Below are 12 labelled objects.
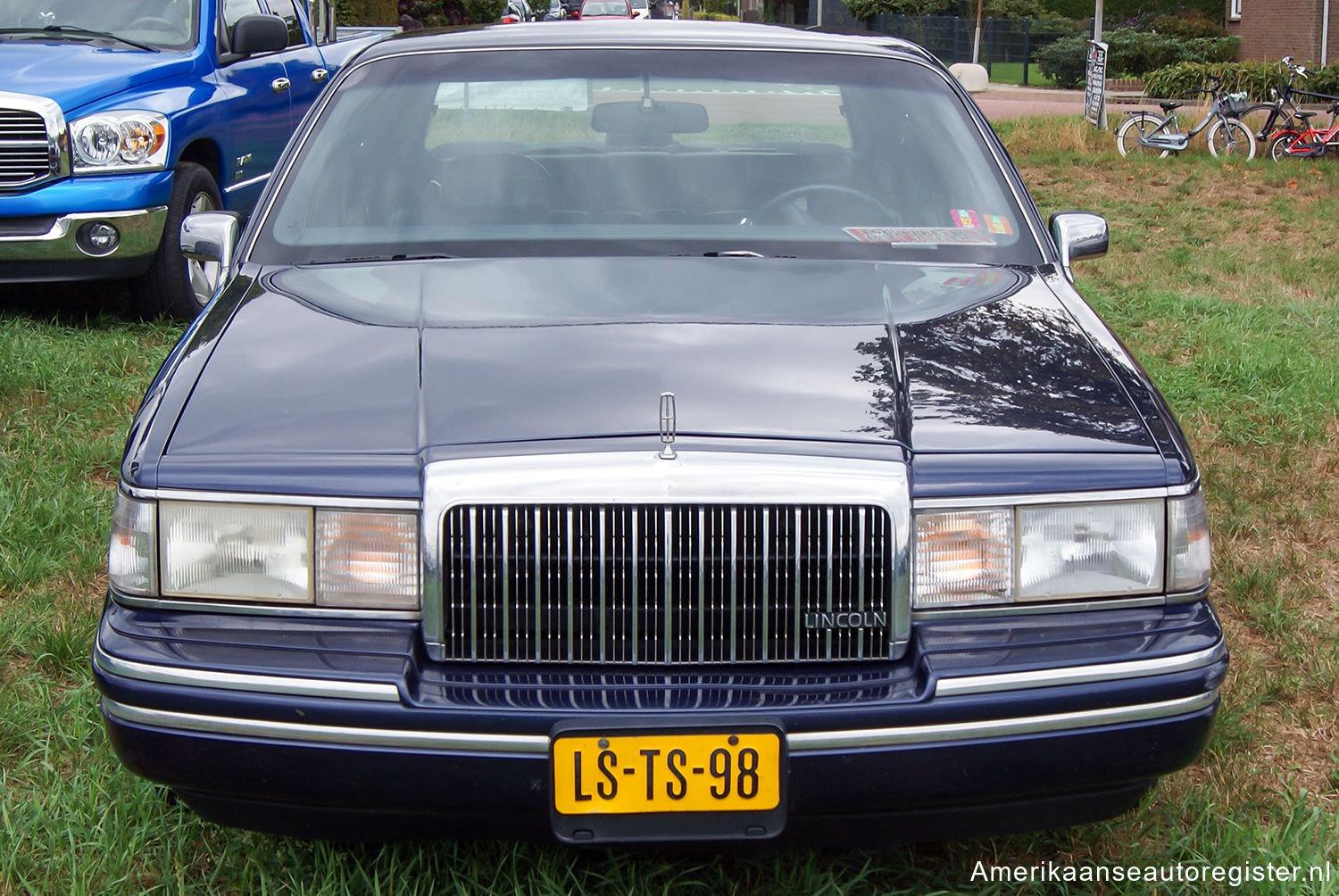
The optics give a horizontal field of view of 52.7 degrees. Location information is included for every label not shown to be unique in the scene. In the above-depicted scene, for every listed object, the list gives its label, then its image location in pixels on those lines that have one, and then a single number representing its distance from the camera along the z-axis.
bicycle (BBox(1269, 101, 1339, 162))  13.20
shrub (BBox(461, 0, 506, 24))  28.39
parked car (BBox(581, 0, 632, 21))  36.81
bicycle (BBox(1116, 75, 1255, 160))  13.41
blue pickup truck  5.94
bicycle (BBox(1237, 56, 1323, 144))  13.61
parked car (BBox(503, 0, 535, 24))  27.50
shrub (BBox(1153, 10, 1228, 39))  31.31
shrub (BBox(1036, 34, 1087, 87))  30.12
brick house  26.52
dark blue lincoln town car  2.02
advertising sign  14.49
